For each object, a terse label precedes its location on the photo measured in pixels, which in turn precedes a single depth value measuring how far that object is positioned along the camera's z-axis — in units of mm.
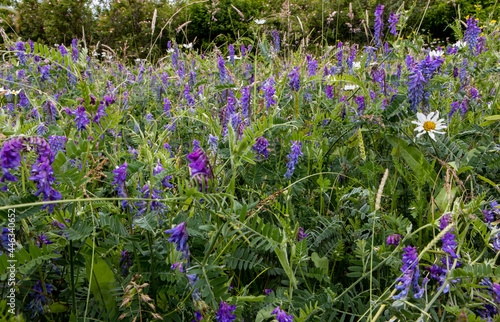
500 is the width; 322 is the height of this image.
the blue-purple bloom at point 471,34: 960
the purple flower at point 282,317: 526
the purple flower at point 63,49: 1121
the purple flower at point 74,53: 1239
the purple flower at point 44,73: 1042
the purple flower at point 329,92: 996
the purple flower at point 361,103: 865
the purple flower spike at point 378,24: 940
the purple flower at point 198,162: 511
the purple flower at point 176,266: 539
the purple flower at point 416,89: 719
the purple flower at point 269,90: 759
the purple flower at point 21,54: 1051
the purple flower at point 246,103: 717
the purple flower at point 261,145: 670
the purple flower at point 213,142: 629
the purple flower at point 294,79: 826
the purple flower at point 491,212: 610
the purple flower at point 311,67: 1068
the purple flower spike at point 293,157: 666
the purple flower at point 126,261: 601
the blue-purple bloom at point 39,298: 550
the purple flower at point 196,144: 732
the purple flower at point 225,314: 520
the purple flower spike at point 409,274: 535
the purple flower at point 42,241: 573
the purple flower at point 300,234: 632
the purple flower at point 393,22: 901
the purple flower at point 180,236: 505
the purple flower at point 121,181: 563
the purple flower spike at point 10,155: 467
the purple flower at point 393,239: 608
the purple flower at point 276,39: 1354
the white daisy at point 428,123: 728
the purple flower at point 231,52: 1257
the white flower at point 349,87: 1055
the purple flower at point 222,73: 1059
